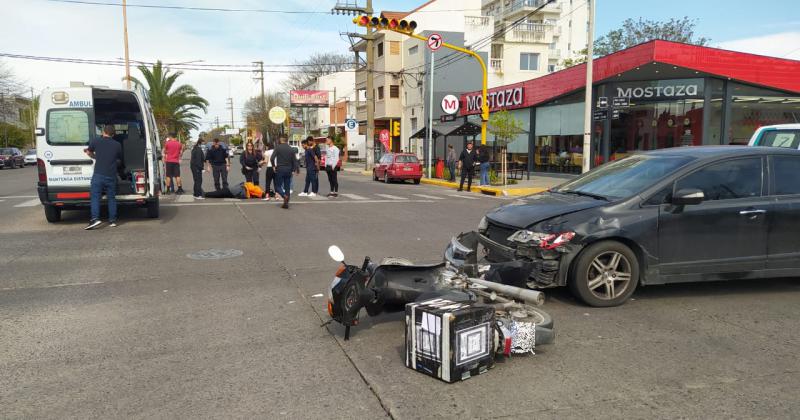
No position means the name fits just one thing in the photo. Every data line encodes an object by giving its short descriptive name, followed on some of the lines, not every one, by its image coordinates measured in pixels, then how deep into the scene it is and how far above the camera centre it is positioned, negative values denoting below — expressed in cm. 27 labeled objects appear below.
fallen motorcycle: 425 -119
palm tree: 3688 +344
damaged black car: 539 -81
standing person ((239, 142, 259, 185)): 1652 -37
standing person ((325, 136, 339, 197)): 1714 -44
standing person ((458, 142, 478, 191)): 2064 -46
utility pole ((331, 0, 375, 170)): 3509 +435
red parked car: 2564 -82
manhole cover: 808 -153
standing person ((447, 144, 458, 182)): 2645 -69
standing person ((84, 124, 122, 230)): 1035 -32
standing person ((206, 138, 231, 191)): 1628 -31
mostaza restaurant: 2083 +205
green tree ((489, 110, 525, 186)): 2322 +94
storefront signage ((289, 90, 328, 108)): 6356 +597
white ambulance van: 1075 -4
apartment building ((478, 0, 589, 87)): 4431 +791
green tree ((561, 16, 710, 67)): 4688 +979
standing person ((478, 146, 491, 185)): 2152 -49
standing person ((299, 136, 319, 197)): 1642 -52
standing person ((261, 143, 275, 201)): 1584 -81
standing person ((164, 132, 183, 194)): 1655 -37
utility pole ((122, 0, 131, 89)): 3175 +711
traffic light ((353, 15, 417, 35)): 1861 +418
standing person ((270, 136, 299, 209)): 1398 -36
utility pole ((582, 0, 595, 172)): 1758 +113
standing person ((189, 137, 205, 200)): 1606 -55
